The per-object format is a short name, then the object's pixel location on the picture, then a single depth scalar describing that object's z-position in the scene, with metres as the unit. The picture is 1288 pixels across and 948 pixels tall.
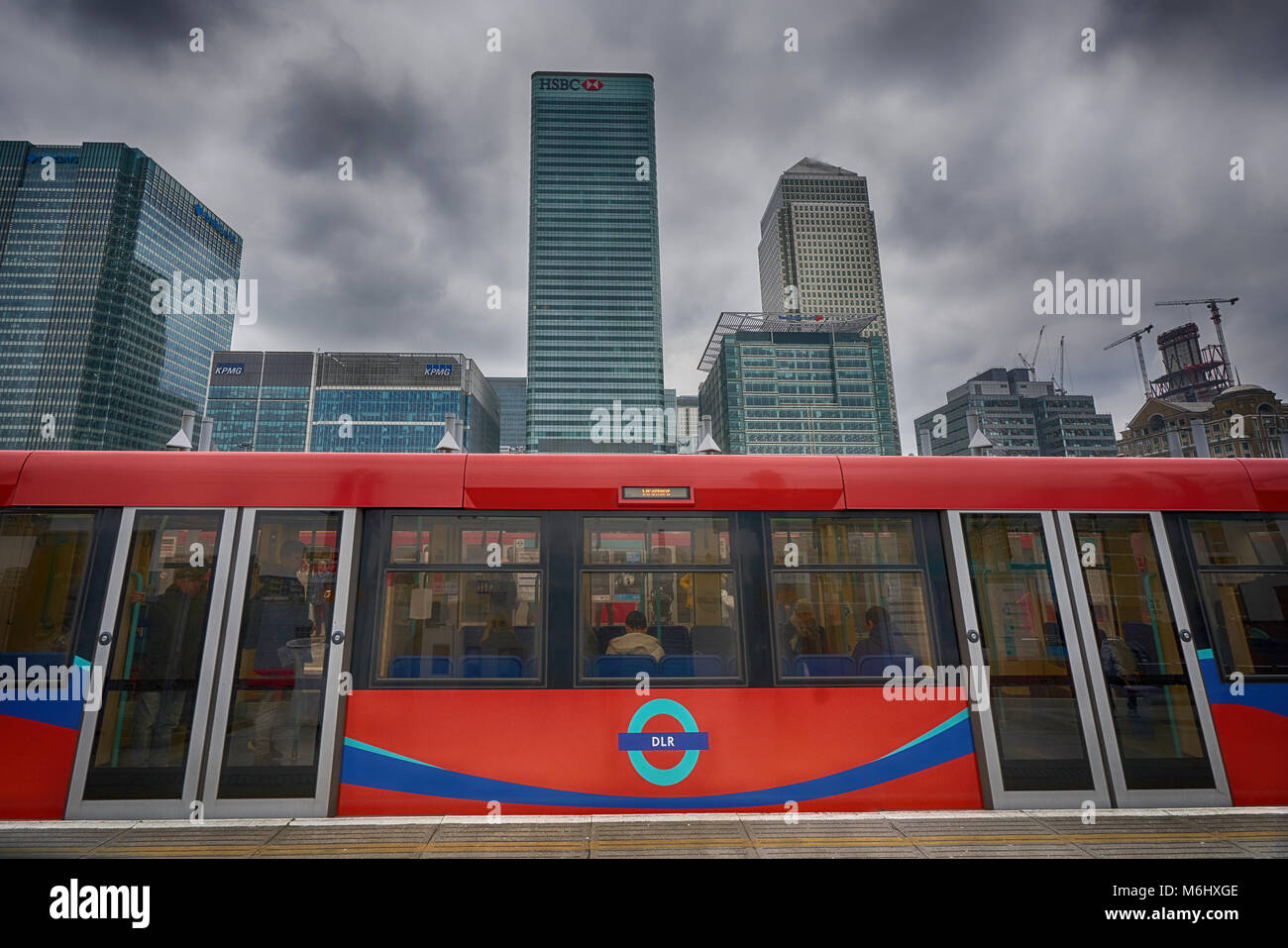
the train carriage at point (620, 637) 4.59
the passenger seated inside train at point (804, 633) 4.88
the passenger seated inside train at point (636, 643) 4.85
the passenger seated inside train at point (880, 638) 4.92
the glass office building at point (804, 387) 129.12
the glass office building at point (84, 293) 114.56
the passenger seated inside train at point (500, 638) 4.82
